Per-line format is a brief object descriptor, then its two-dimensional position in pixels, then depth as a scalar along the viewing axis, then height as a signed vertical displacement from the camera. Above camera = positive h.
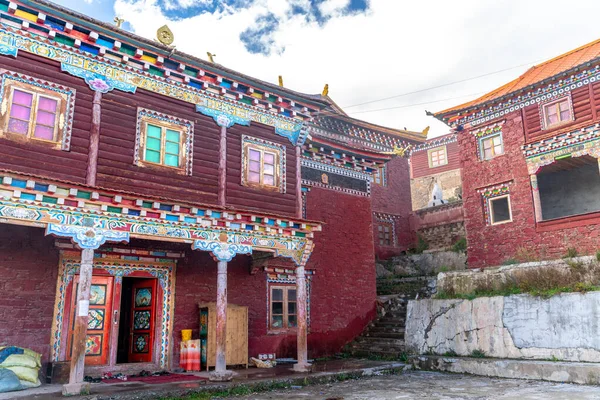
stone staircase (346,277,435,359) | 13.55 -0.43
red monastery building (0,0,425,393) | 8.80 +2.15
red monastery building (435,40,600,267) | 15.21 +5.06
